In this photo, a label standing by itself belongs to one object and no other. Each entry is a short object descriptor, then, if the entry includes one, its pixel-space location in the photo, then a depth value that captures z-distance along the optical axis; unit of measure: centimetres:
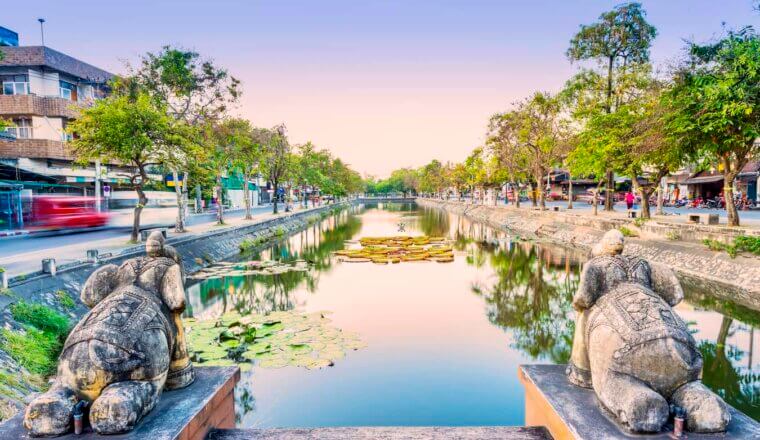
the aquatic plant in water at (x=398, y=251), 1938
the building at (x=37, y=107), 2661
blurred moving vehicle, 1852
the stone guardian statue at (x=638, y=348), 296
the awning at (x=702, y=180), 3344
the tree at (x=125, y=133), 1400
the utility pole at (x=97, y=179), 2722
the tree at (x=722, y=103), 1191
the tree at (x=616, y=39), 2456
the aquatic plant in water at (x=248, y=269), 1535
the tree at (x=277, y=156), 3522
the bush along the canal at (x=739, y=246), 1220
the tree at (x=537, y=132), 3112
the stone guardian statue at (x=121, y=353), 304
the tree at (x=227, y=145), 2455
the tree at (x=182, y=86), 1912
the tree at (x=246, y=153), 2587
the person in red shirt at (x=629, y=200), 2773
